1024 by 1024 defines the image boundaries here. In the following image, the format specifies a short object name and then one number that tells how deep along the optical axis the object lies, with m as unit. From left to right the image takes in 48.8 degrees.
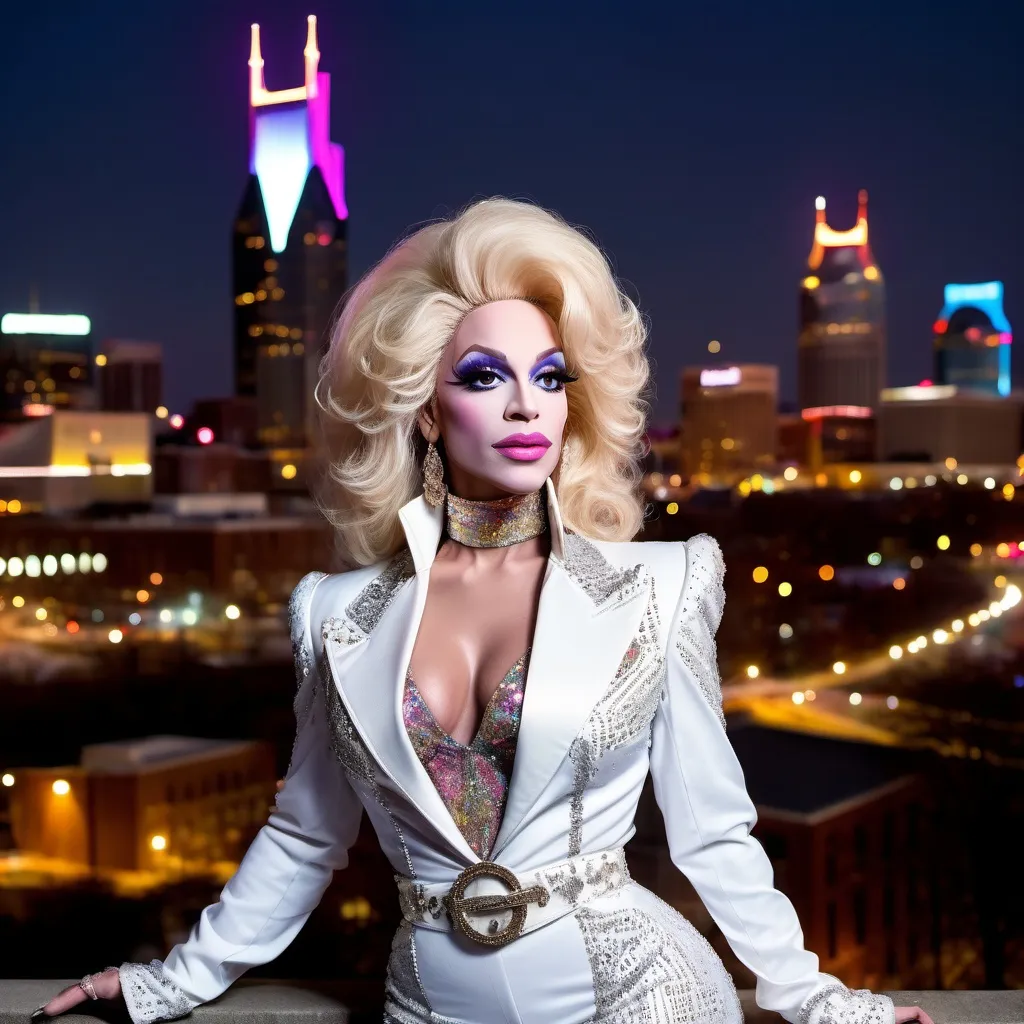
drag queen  1.43
